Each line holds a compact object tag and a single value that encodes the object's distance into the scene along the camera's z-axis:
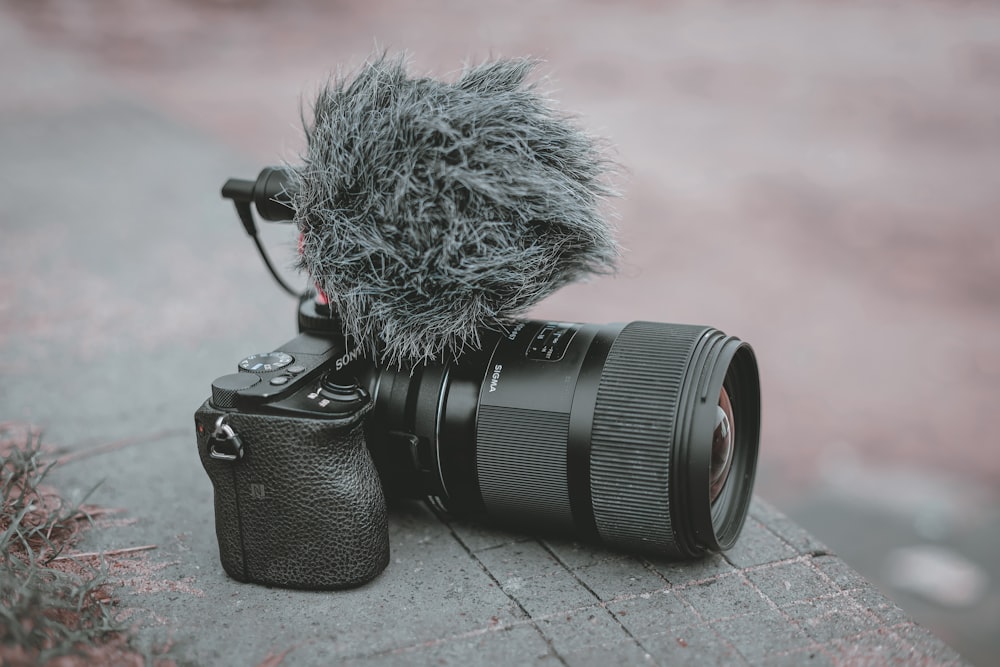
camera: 0.49
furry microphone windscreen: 0.49
